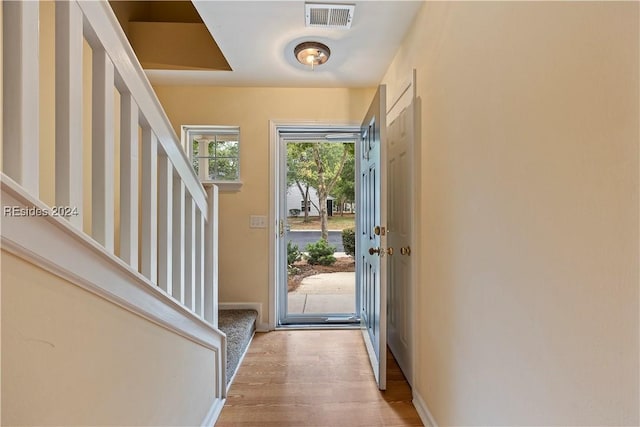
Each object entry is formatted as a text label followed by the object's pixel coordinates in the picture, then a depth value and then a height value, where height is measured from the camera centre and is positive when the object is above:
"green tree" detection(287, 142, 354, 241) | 3.69 +0.62
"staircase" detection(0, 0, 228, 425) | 0.62 -0.10
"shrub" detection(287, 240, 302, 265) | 4.02 -0.55
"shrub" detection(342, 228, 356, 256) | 4.57 -0.41
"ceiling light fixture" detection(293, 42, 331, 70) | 2.15 +1.17
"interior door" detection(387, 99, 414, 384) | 1.95 -0.16
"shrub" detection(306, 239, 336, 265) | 4.64 -0.62
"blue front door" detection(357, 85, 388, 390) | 1.89 -0.15
